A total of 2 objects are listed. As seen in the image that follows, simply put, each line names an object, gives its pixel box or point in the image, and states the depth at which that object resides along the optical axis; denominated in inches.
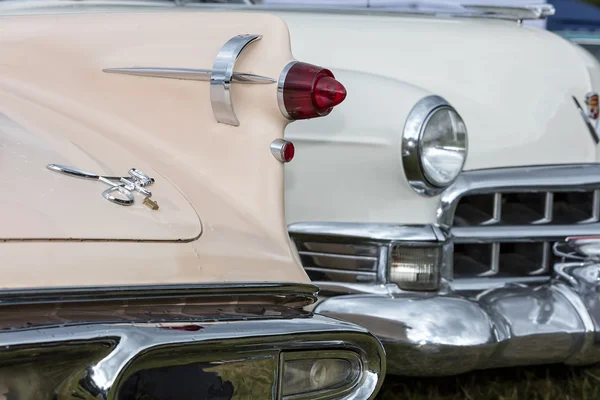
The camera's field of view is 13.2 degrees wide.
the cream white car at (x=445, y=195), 173.4
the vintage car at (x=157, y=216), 144.3
